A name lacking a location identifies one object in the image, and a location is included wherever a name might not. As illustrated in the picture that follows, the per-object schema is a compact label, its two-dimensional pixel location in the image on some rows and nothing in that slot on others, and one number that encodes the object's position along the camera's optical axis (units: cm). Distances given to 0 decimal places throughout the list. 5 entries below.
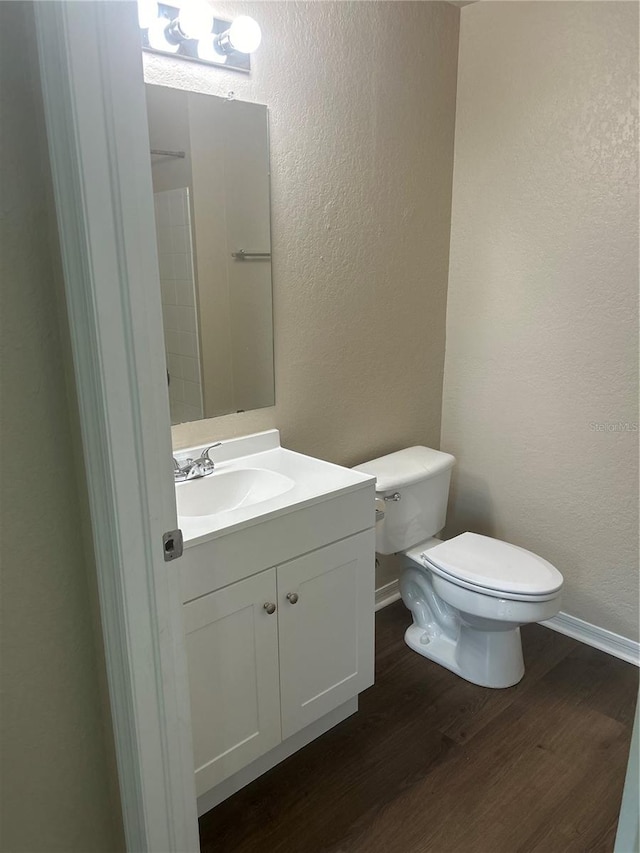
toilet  203
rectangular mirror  176
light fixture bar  163
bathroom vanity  153
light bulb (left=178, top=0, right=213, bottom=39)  163
